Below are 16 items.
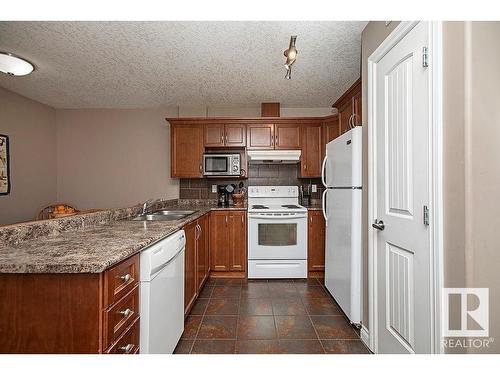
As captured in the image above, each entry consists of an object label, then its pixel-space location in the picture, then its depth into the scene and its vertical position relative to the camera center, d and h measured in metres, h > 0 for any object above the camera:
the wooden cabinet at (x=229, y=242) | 3.27 -0.72
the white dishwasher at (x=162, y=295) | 1.26 -0.62
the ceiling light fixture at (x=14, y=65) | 2.37 +1.17
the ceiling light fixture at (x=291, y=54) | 1.83 +0.95
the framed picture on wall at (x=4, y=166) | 3.32 +0.26
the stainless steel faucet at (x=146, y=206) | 2.68 -0.22
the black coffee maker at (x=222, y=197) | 3.79 -0.17
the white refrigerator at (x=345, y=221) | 2.01 -0.31
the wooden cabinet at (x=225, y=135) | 3.69 +0.74
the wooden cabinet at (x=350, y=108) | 2.28 +0.78
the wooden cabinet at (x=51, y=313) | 0.93 -0.46
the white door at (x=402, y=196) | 1.26 -0.06
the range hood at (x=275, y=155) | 3.56 +0.43
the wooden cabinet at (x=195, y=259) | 2.17 -0.72
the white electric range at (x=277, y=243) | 3.19 -0.72
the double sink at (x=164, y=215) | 2.58 -0.32
